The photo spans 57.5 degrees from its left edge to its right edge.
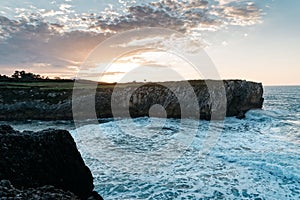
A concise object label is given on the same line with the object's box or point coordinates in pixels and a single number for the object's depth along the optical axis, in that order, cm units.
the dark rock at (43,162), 642
